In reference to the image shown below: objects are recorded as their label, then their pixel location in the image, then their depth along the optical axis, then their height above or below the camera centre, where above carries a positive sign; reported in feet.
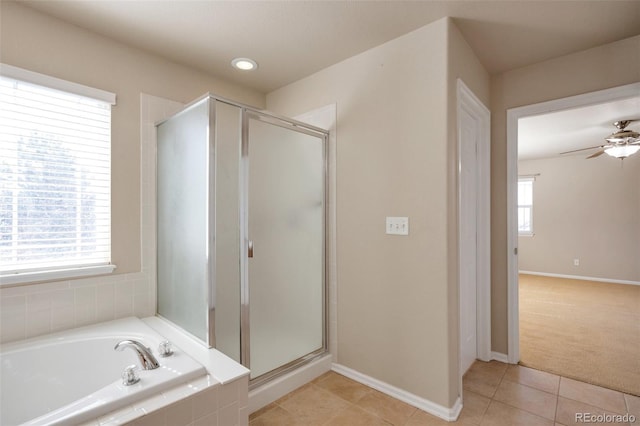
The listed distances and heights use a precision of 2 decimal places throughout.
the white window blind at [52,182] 5.74 +0.66
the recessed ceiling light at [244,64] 8.11 +4.08
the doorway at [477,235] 8.18 -0.65
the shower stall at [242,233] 6.13 -0.45
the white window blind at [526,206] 21.93 +0.45
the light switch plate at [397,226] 6.80 -0.30
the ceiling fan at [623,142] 12.48 +2.95
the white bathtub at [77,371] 4.39 -2.67
